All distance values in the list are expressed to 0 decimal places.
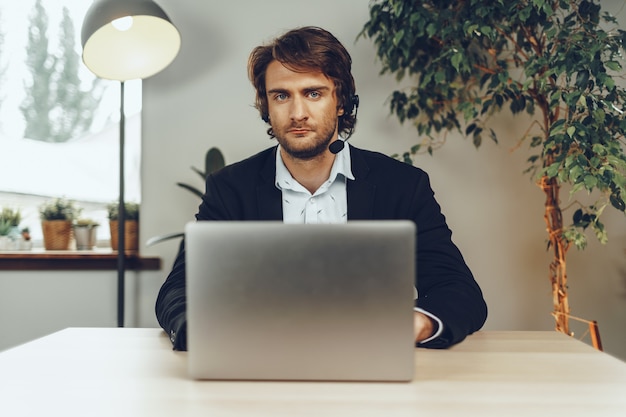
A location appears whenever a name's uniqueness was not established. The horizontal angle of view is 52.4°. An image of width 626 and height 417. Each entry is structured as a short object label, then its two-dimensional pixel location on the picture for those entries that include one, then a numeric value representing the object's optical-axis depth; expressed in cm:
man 177
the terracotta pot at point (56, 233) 302
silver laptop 87
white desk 81
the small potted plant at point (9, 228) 305
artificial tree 210
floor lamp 244
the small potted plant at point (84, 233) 305
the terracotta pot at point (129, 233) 298
